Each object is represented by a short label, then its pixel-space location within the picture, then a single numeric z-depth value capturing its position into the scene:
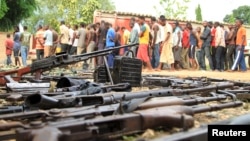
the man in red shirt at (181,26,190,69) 16.42
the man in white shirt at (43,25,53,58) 16.39
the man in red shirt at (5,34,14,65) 18.92
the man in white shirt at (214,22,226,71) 15.65
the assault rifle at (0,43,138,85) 6.05
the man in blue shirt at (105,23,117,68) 14.59
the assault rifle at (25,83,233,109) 3.70
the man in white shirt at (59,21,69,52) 17.05
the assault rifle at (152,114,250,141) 2.42
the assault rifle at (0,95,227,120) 3.02
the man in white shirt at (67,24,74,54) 17.09
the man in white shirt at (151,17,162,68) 14.88
